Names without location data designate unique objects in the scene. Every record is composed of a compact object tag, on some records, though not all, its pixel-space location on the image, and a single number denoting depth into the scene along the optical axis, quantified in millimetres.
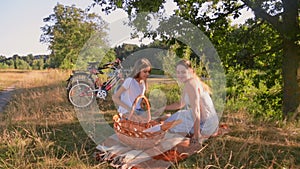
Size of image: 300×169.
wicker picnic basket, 3354
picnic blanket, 3172
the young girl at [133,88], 4055
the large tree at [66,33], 17250
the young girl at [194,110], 3574
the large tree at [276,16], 5004
